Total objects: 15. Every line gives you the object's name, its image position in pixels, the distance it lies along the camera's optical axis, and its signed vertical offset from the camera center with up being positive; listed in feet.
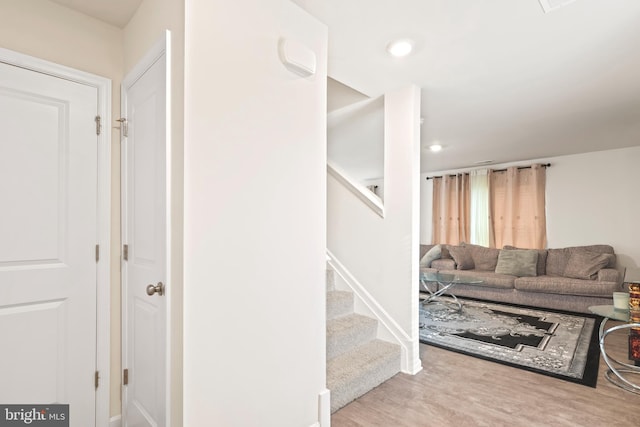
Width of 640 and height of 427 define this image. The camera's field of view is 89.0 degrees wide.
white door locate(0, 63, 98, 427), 5.17 -0.42
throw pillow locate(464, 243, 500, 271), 18.30 -2.33
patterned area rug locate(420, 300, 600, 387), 9.04 -4.14
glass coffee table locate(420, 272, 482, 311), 13.39 -2.61
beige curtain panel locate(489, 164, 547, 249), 18.57 +0.56
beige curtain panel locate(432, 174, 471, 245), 21.38 +0.51
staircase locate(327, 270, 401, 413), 7.14 -3.50
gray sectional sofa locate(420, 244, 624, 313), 14.30 -2.88
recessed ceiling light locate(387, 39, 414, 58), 6.73 +3.59
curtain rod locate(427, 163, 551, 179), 18.56 +2.91
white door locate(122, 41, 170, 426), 4.84 -0.48
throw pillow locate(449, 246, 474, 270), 18.64 -2.40
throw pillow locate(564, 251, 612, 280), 14.84 -2.22
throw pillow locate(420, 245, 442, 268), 19.74 -2.42
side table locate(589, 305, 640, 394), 7.70 -4.02
